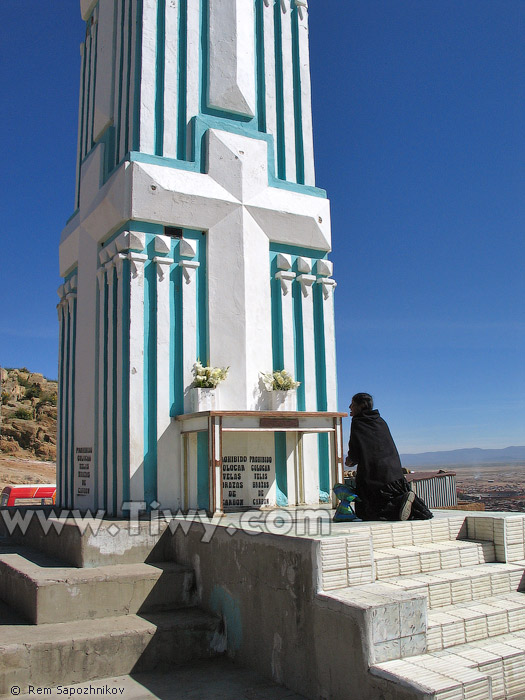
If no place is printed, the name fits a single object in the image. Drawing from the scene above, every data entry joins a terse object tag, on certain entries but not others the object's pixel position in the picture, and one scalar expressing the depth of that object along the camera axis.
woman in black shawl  6.66
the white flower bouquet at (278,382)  9.95
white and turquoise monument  9.31
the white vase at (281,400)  9.87
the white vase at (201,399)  9.30
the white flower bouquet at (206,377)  9.41
